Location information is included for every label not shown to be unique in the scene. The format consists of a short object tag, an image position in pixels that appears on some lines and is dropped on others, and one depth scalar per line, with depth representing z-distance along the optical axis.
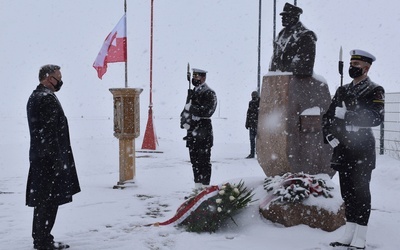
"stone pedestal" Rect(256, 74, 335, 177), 5.25
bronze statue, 5.23
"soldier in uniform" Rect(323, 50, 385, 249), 4.06
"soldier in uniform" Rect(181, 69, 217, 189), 6.52
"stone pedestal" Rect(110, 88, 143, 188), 7.59
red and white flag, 10.46
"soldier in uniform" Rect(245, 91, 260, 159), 11.45
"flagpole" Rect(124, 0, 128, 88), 9.92
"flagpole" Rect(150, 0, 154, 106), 14.62
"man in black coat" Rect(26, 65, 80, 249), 4.04
